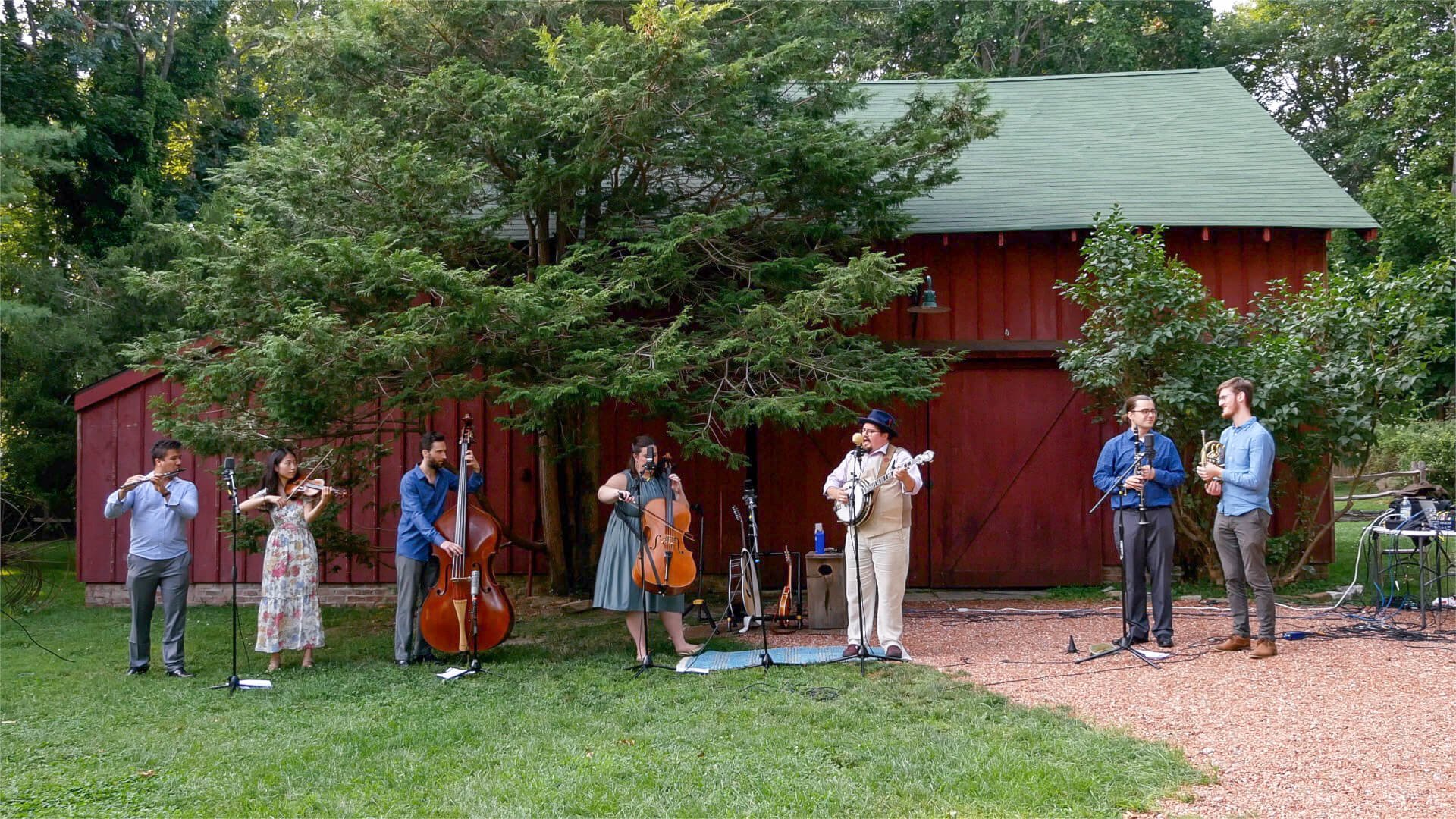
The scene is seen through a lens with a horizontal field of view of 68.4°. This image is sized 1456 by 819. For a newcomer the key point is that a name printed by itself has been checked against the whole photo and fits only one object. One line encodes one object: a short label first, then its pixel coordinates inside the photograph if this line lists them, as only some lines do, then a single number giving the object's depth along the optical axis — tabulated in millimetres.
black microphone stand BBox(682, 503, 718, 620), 8599
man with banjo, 7000
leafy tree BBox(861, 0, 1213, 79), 22156
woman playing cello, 6852
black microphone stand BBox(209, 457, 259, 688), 6438
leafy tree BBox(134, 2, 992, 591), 7109
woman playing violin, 7047
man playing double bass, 7293
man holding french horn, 6598
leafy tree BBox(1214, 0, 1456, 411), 19750
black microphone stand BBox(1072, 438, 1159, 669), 6895
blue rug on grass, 6805
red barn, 10641
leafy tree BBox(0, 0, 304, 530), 13445
